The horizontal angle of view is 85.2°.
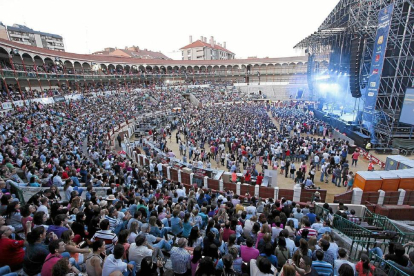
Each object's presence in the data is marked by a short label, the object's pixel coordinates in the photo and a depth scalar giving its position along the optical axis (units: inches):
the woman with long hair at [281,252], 143.2
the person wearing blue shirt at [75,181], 291.3
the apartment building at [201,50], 2684.5
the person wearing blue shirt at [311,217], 224.7
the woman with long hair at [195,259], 132.0
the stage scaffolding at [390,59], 590.6
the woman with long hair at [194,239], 156.5
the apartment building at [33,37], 1976.6
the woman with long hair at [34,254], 118.6
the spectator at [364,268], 130.3
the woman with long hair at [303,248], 132.9
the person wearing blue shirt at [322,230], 190.3
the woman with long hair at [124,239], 134.1
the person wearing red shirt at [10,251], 126.7
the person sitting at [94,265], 115.1
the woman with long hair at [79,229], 155.8
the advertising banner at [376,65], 611.2
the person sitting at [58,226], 144.3
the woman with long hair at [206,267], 117.3
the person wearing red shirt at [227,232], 177.5
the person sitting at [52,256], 108.0
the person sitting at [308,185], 388.5
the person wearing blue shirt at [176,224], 184.5
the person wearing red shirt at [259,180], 414.1
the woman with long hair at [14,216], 169.8
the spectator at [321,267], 129.0
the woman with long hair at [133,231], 152.7
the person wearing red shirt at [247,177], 417.7
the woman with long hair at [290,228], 181.1
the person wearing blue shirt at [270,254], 133.1
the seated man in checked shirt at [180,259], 134.0
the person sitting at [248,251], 139.8
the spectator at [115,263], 112.5
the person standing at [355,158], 525.0
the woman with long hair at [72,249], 127.7
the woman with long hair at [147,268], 114.7
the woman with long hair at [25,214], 162.6
